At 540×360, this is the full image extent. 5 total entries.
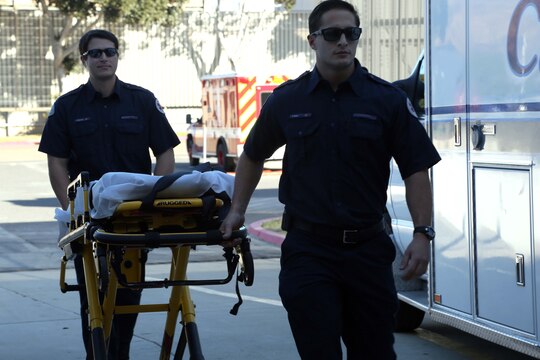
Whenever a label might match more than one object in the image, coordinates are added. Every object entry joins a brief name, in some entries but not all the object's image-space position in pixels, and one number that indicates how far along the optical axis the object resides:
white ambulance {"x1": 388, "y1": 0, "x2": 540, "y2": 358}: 10.02
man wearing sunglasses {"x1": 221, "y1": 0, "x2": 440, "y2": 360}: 7.82
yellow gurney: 8.57
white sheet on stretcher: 8.54
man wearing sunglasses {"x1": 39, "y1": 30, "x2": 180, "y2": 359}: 10.35
